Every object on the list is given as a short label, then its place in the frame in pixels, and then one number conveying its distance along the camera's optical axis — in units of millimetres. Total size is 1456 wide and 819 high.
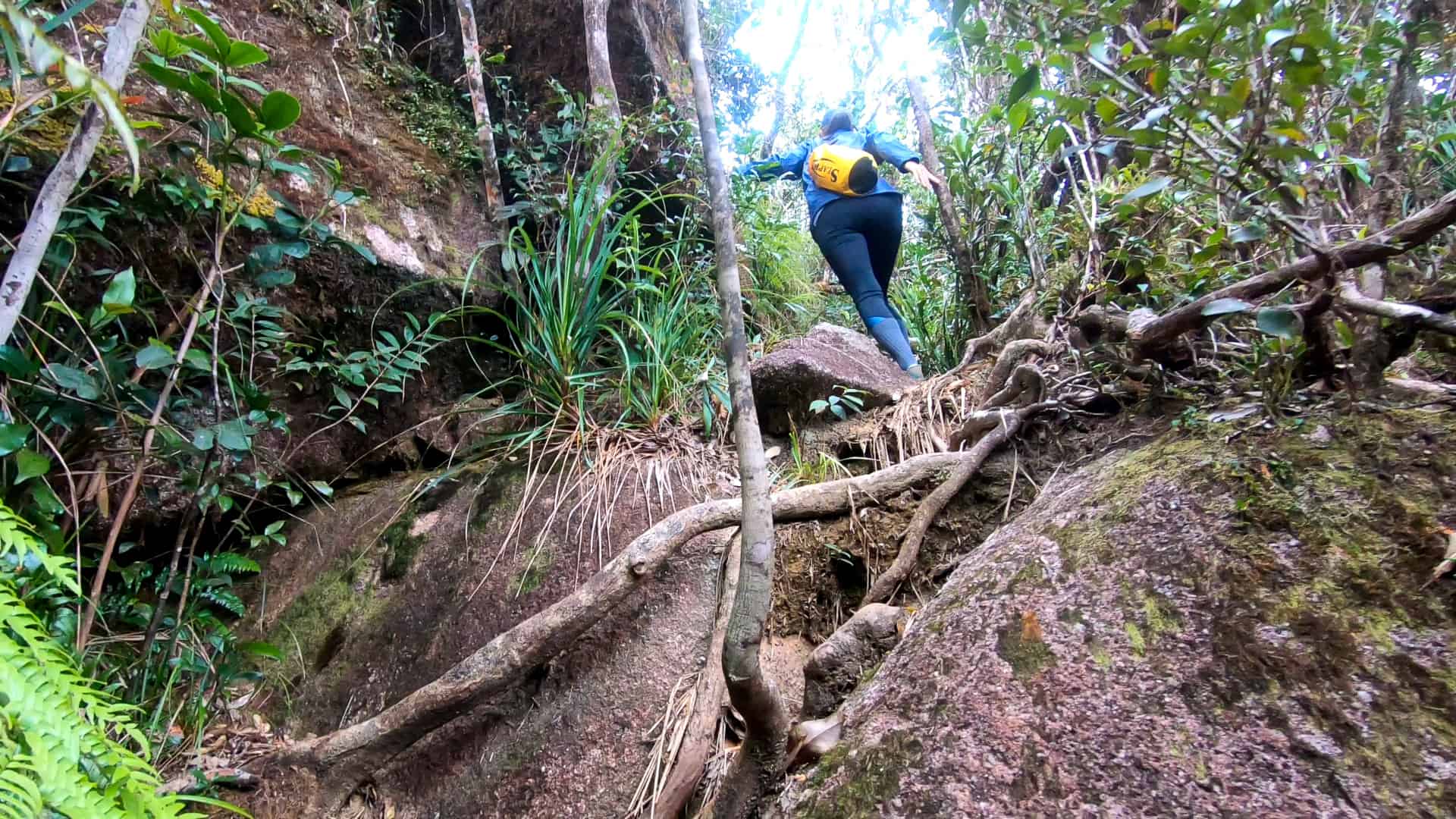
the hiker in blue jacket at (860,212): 3148
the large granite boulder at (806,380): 2711
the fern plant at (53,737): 783
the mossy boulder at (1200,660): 710
